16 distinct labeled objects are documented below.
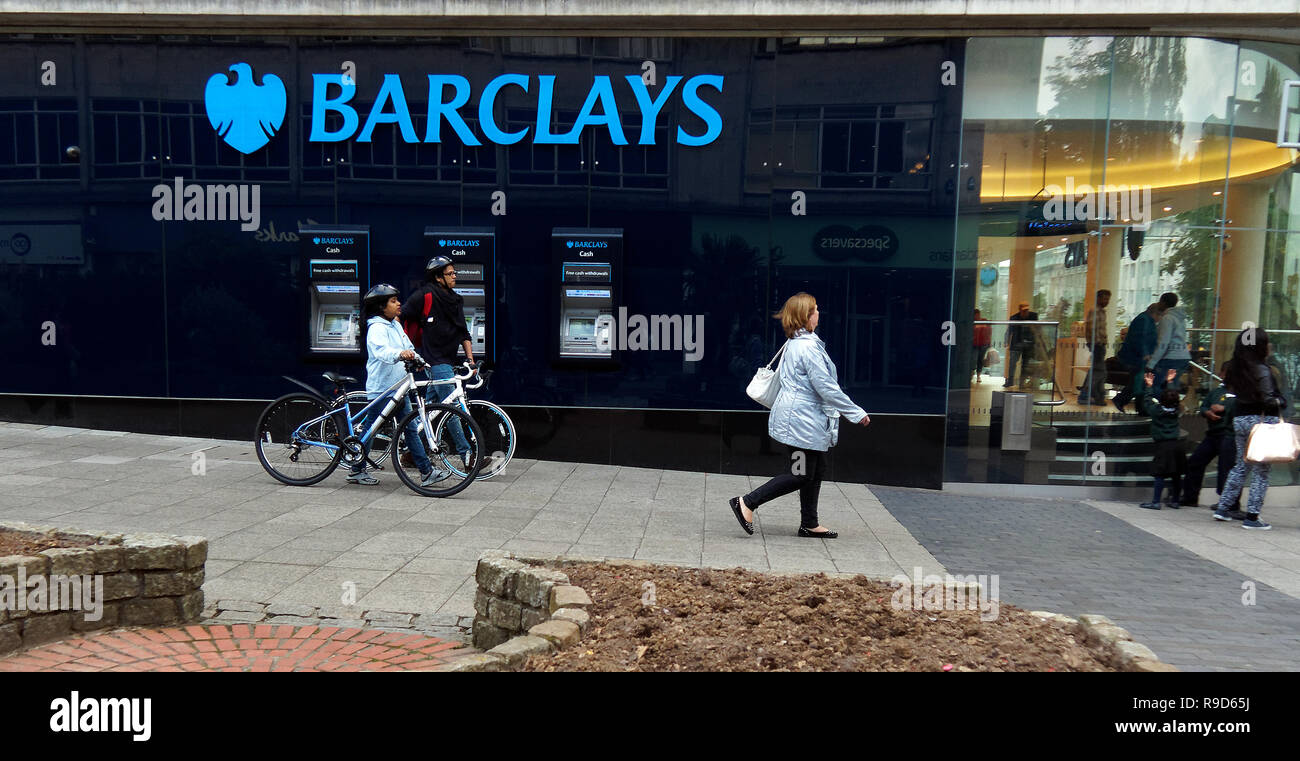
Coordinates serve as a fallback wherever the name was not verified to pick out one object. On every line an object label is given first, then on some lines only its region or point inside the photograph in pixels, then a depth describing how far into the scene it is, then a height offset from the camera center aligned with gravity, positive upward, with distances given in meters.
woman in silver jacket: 6.66 -0.69
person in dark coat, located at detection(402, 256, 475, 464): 8.32 -0.09
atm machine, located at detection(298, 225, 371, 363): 9.66 +0.21
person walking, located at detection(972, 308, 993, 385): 9.65 -0.24
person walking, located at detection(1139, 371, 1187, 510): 8.98 -1.20
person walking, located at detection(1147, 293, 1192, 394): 9.86 -0.17
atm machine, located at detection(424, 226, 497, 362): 9.59 +0.48
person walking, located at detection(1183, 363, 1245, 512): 8.91 -1.17
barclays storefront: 9.48 +1.07
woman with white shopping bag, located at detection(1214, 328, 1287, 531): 8.47 -0.68
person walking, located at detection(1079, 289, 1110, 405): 9.85 -0.27
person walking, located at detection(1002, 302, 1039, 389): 9.74 -0.24
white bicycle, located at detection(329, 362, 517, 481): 7.76 -1.17
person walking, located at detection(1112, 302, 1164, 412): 9.88 -0.25
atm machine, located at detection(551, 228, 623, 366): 9.48 +0.22
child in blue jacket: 7.73 -0.38
